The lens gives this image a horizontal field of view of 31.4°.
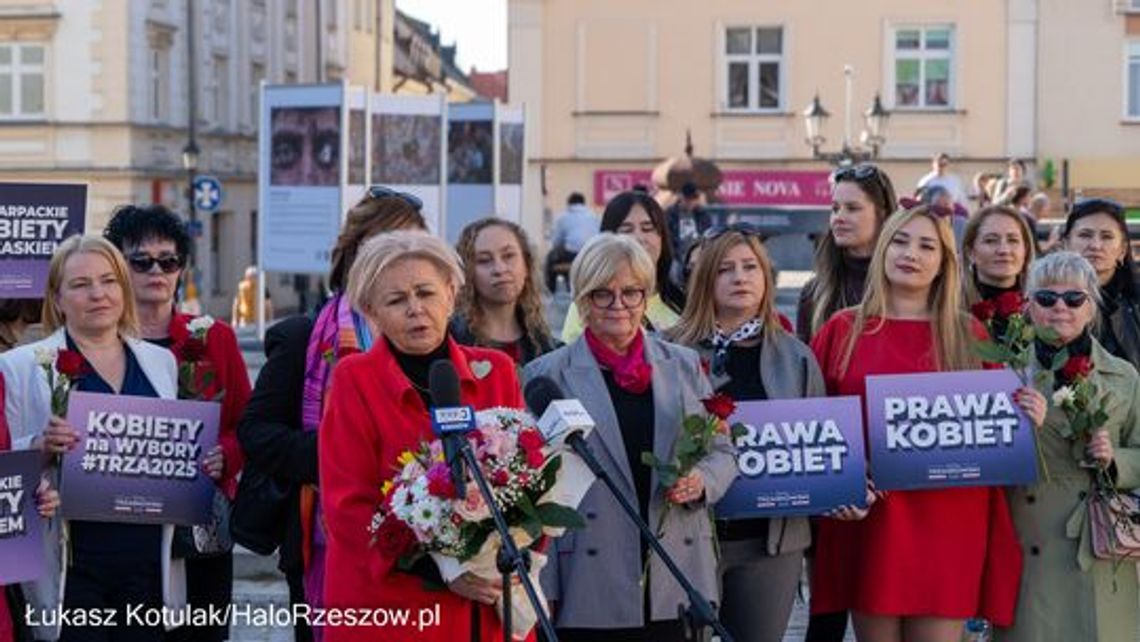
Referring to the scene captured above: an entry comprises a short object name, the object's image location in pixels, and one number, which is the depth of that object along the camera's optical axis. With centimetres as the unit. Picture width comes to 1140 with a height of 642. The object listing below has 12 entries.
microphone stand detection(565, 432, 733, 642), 468
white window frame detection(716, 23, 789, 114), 3547
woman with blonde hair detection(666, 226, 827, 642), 671
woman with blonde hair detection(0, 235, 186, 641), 625
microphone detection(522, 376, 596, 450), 513
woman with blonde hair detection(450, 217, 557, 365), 695
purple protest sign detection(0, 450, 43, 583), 606
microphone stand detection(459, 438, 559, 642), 451
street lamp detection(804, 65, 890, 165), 3034
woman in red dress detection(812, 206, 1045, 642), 663
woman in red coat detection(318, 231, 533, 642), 521
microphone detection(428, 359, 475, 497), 469
